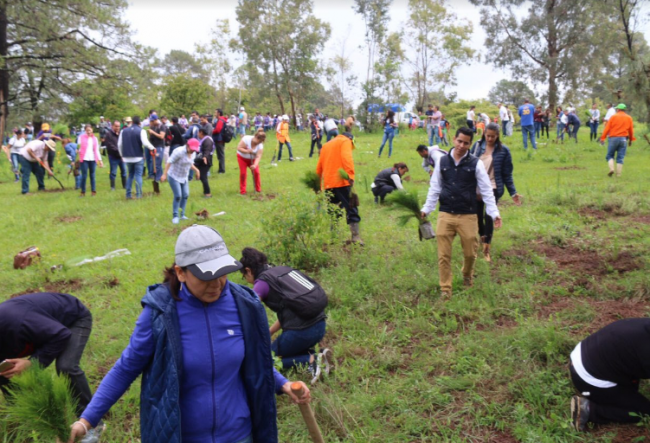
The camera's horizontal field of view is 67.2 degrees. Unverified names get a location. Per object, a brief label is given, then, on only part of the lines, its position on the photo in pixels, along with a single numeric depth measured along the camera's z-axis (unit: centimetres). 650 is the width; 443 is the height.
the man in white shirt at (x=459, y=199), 526
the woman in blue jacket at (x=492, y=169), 626
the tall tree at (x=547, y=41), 2970
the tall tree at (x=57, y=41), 1889
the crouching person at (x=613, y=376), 319
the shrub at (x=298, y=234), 662
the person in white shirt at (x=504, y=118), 1956
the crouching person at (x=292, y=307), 409
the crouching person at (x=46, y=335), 327
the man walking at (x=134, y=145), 1127
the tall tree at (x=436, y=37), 3491
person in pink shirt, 1191
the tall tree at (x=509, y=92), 3631
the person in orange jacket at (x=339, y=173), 715
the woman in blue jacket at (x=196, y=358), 212
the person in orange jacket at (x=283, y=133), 1590
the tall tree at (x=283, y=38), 3322
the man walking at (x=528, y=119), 1592
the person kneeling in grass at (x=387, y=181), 988
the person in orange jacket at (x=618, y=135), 1057
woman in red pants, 1091
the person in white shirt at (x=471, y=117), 1703
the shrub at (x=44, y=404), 243
